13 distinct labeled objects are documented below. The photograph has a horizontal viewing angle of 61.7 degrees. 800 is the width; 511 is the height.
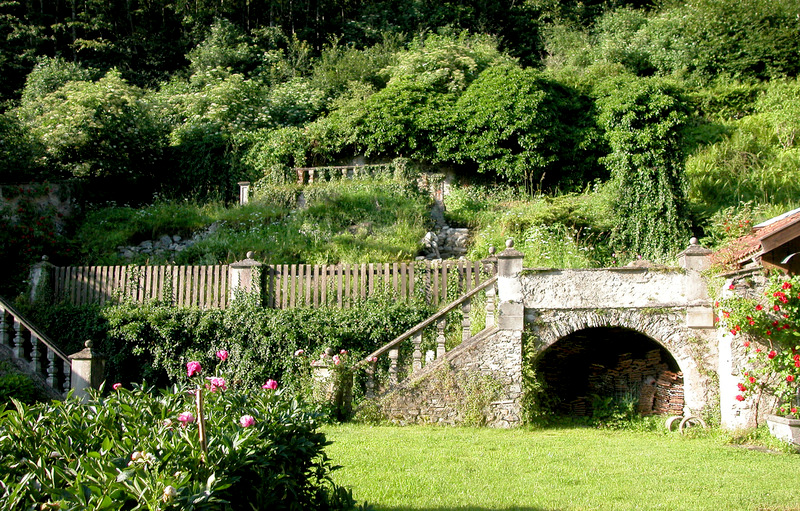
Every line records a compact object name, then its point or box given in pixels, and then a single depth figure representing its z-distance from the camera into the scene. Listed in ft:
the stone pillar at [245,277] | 35.78
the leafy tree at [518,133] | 58.70
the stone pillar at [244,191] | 57.70
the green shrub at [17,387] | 30.60
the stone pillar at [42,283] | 40.34
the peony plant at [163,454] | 9.91
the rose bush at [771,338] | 25.59
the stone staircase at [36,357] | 33.30
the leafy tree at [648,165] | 45.21
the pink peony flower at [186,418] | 12.52
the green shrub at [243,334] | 33.68
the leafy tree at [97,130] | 57.57
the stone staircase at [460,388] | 29.81
